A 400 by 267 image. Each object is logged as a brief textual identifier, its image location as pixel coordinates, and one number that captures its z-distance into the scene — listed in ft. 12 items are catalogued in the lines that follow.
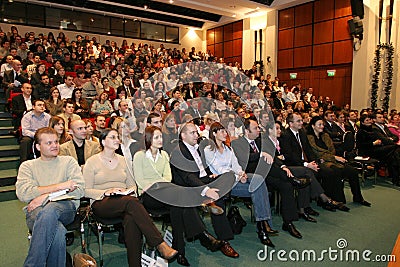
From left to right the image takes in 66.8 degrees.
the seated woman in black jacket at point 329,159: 12.92
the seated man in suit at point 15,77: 19.49
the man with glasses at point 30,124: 13.50
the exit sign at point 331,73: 33.67
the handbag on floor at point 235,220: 10.06
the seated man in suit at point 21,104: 15.90
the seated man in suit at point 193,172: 8.70
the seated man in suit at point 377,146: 16.37
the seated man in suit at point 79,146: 10.00
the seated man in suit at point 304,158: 12.36
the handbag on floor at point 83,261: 6.82
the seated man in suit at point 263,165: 10.18
